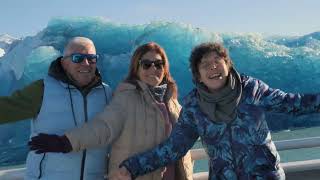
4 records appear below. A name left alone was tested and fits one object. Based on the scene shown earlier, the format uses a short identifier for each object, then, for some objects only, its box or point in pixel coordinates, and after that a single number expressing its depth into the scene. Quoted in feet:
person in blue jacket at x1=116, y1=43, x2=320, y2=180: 5.01
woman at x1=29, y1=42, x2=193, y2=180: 5.72
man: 5.67
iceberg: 43.80
